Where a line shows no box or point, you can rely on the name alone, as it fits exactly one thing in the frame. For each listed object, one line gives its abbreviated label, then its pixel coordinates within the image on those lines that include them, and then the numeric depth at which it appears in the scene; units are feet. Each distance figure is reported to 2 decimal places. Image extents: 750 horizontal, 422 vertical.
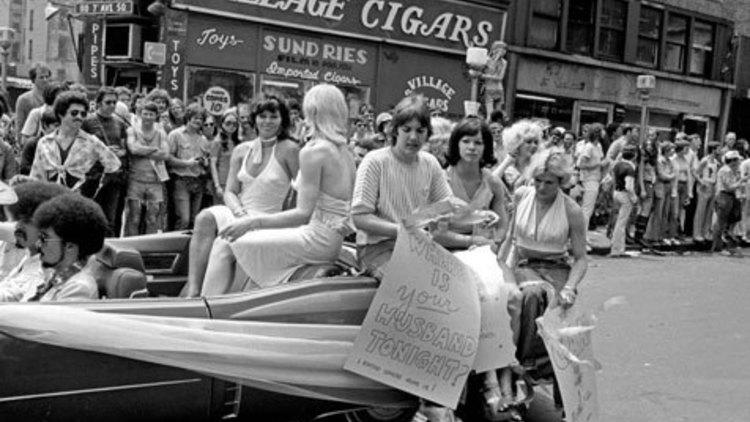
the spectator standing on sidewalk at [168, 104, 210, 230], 32.73
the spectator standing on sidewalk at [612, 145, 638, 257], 45.75
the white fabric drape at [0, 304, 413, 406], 12.25
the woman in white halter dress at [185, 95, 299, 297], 17.44
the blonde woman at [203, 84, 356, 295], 16.21
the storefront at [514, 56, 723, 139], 76.07
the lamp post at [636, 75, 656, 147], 60.32
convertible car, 12.23
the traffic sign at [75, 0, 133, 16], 57.57
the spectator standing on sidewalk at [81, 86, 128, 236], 27.94
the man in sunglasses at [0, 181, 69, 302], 14.15
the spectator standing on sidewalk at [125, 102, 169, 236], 30.89
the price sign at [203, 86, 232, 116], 54.39
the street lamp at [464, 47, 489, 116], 48.06
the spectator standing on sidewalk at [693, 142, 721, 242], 54.29
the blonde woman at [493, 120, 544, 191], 22.88
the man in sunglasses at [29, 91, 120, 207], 24.11
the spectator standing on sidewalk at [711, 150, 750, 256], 52.85
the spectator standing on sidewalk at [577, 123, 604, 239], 46.75
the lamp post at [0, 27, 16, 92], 54.17
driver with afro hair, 13.42
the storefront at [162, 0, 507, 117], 54.13
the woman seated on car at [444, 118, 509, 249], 18.99
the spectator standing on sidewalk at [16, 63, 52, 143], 32.44
